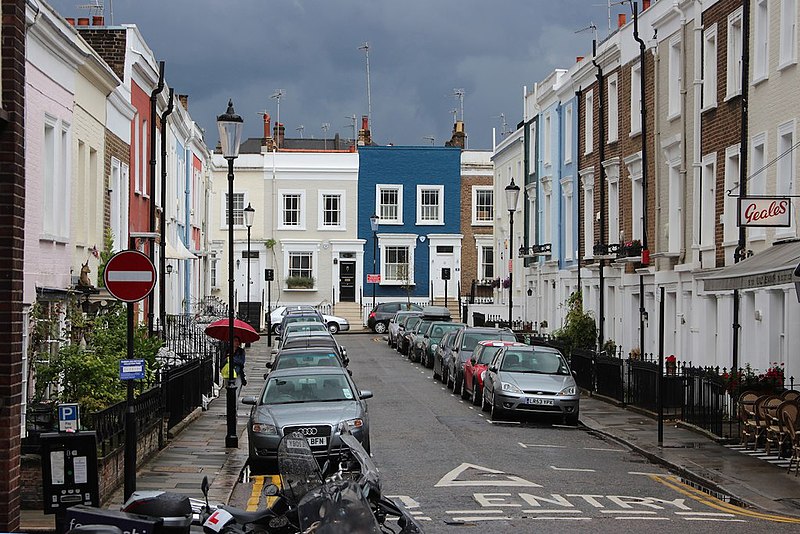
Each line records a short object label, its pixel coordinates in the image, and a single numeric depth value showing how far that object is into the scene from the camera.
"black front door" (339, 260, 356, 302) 70.44
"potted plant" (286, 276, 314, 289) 69.62
